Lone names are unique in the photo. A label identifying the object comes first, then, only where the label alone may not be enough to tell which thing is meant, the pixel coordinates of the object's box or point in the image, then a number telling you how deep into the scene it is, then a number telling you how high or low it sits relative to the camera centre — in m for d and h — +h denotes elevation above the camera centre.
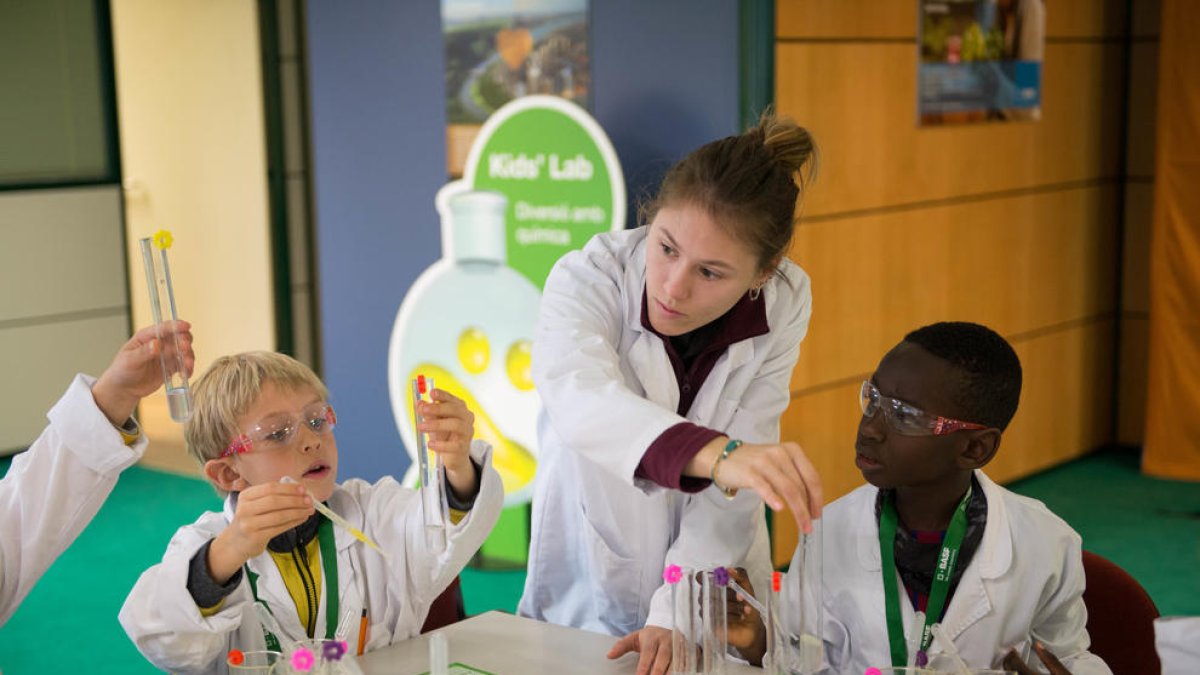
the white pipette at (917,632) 2.77 -0.78
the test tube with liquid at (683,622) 2.63 -0.72
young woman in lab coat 2.68 -0.53
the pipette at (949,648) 2.56 -0.72
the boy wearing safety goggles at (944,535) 2.78 -0.70
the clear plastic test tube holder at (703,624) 2.62 -0.71
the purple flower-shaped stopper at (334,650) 2.50 -0.68
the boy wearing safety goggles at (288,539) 2.68 -0.69
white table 2.72 -0.79
